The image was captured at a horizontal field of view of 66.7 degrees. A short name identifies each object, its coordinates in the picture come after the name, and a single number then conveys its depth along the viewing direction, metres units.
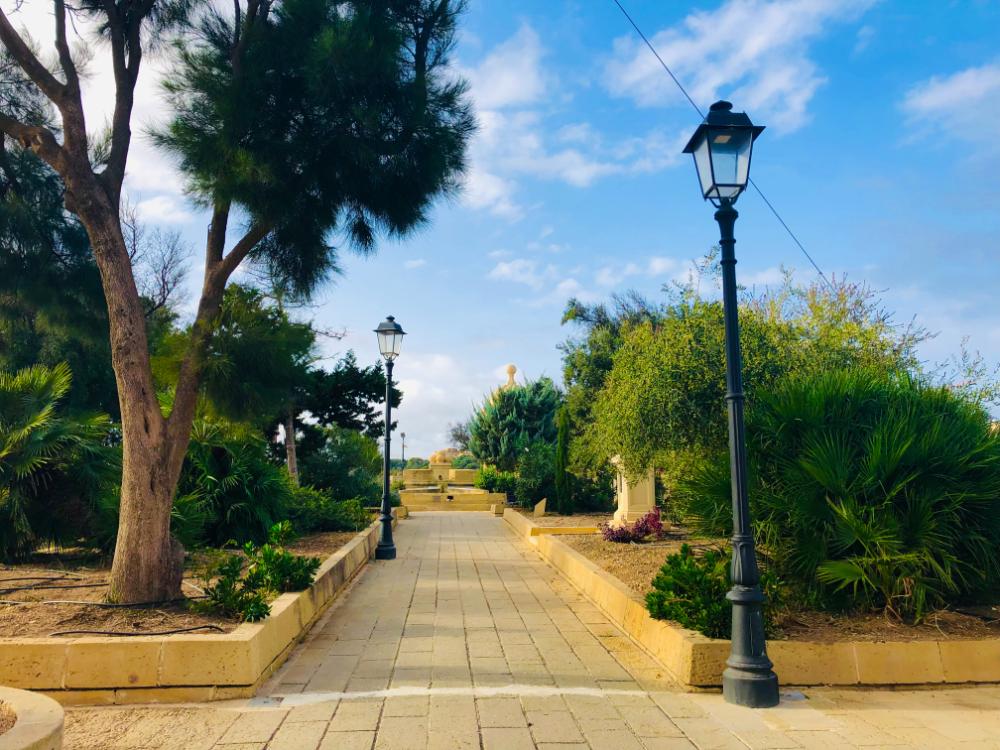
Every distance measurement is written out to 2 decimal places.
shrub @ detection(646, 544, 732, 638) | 5.77
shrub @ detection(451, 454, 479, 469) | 38.72
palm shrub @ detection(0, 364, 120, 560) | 9.07
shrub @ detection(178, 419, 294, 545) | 11.40
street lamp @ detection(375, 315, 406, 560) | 14.45
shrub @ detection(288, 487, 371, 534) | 14.09
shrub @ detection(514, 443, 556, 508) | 22.58
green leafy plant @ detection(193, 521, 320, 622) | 6.12
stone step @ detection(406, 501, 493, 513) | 28.94
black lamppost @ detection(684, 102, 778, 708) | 5.08
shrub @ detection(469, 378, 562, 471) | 34.72
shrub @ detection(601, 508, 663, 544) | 12.52
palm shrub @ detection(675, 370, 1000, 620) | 6.07
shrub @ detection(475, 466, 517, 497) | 29.44
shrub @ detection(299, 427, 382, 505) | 20.59
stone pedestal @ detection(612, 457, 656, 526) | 15.48
